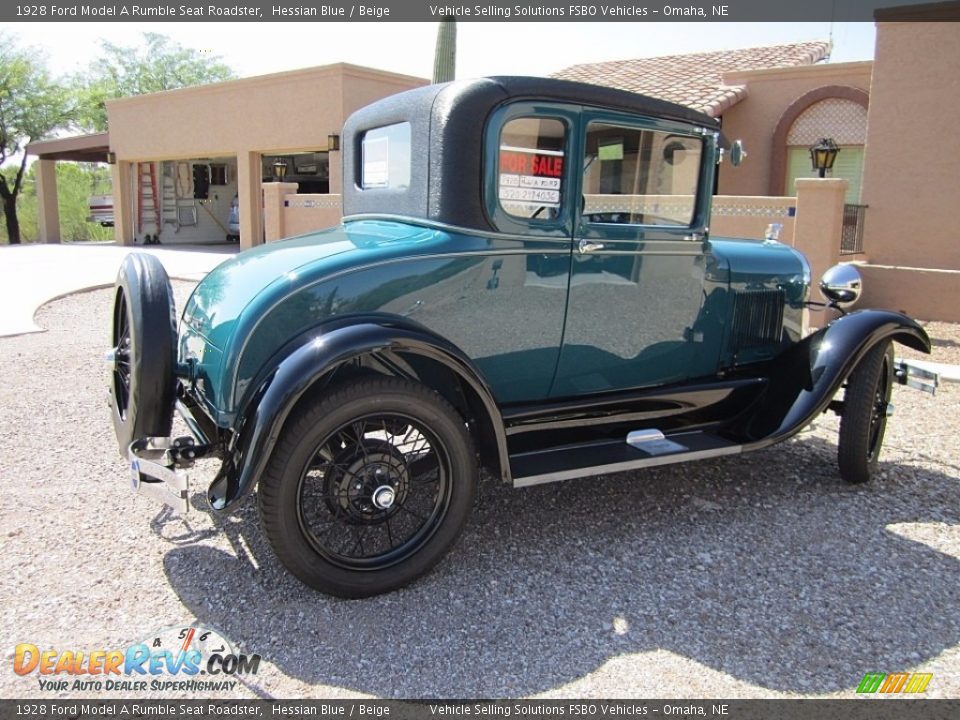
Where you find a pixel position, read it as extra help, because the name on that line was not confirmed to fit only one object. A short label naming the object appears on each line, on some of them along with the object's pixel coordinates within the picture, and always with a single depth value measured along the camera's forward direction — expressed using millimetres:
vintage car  2730
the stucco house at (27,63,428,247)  15482
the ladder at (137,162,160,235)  21469
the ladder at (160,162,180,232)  21766
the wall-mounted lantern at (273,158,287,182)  16844
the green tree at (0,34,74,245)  25078
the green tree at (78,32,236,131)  35562
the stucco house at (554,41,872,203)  12023
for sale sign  3125
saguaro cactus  10664
